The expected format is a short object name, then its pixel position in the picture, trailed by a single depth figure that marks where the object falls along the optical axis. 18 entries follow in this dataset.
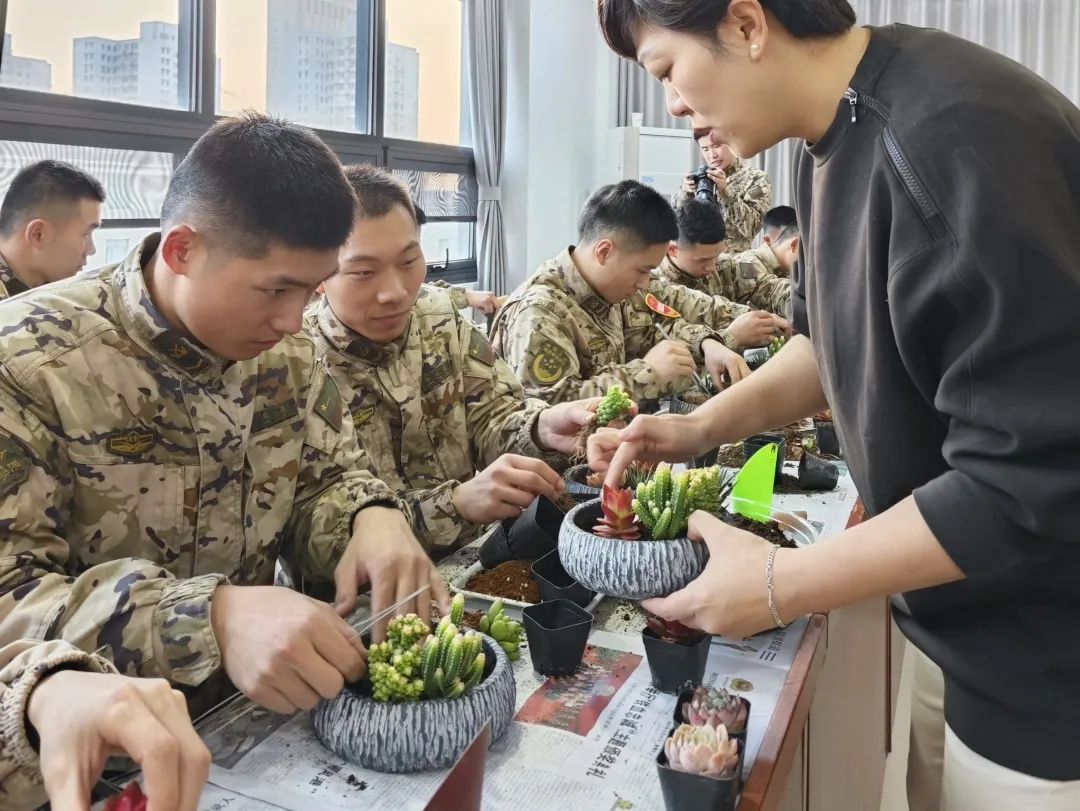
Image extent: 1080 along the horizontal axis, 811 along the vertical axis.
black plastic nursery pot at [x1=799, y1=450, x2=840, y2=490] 2.01
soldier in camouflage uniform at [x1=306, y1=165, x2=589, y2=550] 1.63
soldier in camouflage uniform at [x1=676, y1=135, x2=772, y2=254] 5.18
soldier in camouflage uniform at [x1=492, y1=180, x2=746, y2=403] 2.69
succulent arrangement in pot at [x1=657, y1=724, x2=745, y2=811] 0.87
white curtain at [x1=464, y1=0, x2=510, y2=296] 6.12
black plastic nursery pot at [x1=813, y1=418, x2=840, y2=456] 2.30
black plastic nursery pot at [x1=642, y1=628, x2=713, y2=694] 1.13
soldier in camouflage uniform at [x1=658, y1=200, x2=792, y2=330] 3.95
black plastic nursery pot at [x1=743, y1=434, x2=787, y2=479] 2.12
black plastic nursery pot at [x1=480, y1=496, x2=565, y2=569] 1.48
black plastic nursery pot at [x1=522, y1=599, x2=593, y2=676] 1.15
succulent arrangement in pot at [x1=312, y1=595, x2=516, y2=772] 0.94
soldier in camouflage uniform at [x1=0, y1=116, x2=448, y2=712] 1.01
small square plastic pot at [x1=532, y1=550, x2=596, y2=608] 1.33
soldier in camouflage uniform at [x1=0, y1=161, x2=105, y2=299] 3.27
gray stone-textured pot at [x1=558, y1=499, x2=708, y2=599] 1.18
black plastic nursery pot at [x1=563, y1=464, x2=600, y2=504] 1.66
